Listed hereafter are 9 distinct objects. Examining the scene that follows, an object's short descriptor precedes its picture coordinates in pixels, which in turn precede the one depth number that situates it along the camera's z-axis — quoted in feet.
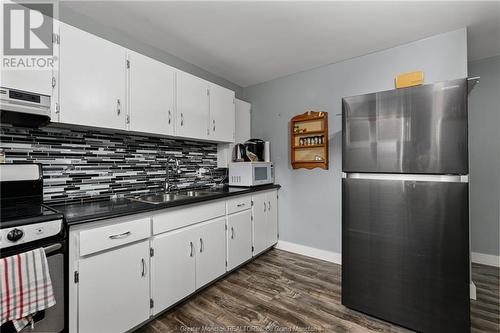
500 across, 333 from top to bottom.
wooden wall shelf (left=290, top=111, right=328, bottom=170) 9.25
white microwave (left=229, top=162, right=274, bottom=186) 9.23
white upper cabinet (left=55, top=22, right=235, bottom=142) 5.12
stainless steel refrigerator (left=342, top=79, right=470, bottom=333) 4.96
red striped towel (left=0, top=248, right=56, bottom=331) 3.46
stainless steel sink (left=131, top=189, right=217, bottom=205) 7.27
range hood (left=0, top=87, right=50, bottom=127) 4.17
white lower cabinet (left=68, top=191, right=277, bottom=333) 4.45
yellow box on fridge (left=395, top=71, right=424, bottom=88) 6.91
